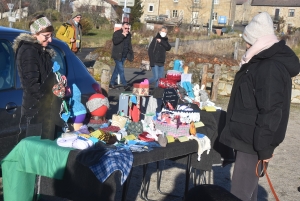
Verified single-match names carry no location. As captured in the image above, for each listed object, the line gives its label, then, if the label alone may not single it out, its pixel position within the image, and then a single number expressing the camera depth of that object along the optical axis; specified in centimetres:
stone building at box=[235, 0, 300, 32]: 8781
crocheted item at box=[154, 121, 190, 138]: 500
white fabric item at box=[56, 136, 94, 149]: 422
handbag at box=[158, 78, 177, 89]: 645
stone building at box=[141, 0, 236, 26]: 7675
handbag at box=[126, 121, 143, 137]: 484
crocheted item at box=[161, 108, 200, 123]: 521
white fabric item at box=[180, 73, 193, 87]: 679
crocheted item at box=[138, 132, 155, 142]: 473
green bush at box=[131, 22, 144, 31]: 5033
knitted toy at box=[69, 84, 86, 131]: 495
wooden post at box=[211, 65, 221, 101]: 1404
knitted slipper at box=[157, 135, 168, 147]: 464
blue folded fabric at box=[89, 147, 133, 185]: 389
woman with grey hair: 1373
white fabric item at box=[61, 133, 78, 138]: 439
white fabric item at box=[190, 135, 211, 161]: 517
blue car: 544
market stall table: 395
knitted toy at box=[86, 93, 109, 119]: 516
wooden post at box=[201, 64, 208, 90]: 1418
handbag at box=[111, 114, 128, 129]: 509
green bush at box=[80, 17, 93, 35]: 4459
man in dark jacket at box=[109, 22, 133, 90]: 1345
